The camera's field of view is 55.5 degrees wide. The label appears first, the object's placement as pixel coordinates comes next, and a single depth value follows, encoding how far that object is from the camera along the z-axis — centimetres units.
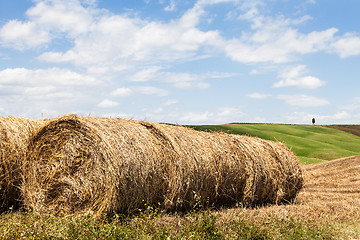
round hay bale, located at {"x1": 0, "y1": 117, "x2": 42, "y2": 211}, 834
